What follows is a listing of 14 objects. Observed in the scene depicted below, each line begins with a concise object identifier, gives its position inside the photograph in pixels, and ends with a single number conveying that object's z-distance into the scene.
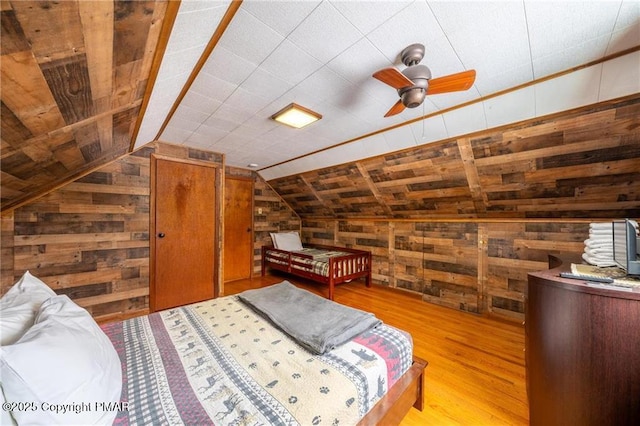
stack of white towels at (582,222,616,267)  1.54
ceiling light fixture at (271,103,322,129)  2.10
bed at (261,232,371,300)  3.57
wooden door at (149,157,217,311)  3.10
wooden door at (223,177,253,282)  4.39
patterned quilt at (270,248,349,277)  3.58
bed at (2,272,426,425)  0.78
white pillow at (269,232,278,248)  4.76
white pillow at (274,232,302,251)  4.77
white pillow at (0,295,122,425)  0.69
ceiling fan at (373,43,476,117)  1.38
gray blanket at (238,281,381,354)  1.41
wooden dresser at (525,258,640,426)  1.04
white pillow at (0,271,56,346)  0.91
